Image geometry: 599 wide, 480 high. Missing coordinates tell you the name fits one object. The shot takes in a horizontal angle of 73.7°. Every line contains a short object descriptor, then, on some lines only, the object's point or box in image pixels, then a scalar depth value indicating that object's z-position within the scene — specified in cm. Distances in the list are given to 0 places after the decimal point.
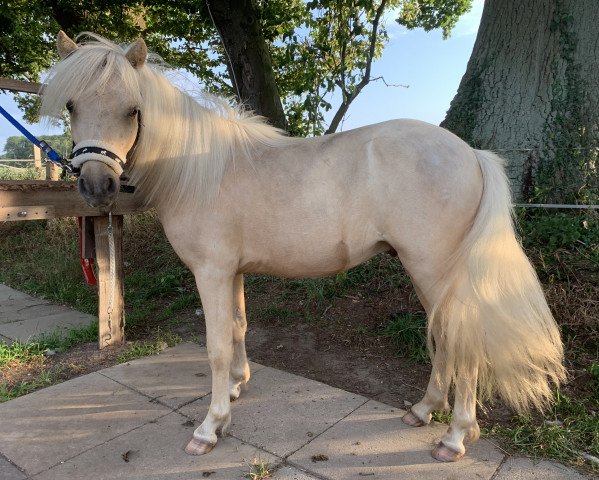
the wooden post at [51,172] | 894
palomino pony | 195
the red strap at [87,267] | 361
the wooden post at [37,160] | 1078
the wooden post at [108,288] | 367
